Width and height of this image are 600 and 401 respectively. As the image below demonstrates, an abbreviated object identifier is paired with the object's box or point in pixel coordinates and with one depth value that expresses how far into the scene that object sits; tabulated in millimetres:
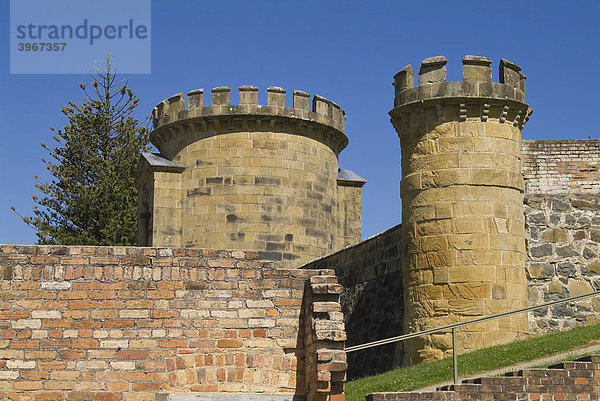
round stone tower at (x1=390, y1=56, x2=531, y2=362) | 15219
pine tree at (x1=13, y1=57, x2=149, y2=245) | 32906
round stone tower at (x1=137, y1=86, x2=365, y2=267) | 22531
